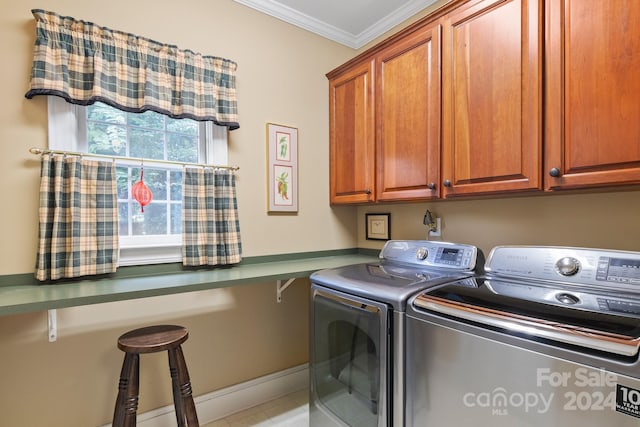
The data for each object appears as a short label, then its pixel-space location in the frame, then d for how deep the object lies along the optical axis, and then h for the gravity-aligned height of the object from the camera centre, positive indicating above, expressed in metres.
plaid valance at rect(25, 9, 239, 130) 1.52 +0.74
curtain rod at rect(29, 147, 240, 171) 1.53 +0.29
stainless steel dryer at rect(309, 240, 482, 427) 1.36 -0.54
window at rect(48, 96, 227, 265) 1.67 +0.35
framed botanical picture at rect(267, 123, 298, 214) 2.27 +0.31
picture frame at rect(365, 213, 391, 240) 2.50 -0.11
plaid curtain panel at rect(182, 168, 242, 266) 1.89 -0.04
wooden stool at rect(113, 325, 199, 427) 1.45 -0.74
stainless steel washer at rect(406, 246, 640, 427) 0.86 -0.40
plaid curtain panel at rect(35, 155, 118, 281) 1.52 -0.03
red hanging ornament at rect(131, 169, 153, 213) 1.77 +0.11
